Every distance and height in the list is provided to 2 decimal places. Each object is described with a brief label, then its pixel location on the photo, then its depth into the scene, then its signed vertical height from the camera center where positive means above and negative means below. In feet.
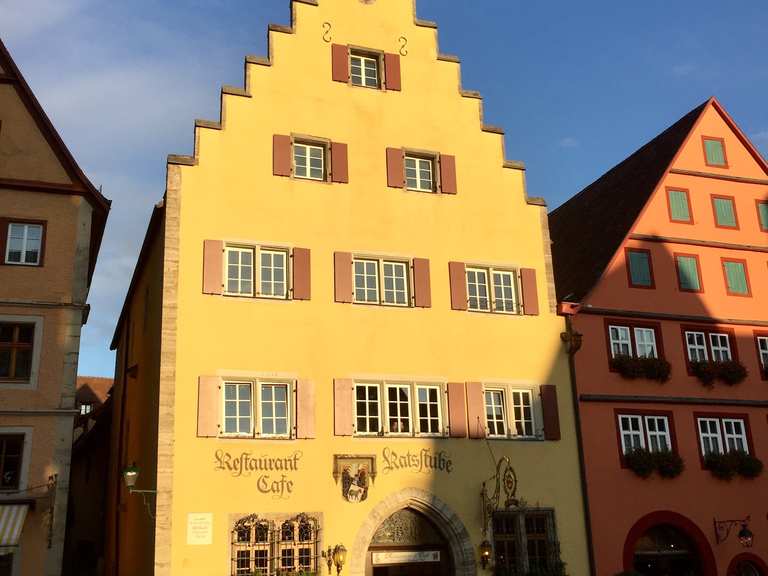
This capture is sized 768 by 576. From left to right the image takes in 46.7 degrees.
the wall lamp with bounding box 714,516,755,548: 68.08 +0.75
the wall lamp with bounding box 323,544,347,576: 58.13 -0.10
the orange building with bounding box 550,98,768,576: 67.97 +14.88
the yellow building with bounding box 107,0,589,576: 57.93 +14.92
